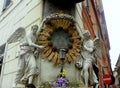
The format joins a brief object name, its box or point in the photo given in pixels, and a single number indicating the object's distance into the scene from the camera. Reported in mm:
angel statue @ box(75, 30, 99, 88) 2817
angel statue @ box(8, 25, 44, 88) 2722
